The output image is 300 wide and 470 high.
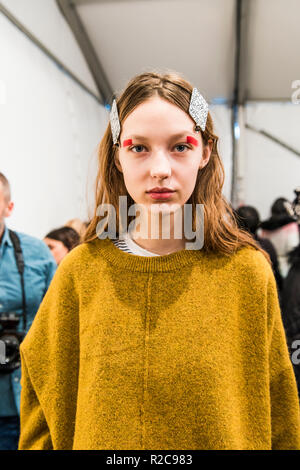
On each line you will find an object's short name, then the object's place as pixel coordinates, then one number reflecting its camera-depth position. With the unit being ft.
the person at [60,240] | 7.30
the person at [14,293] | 4.47
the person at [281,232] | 7.40
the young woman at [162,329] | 2.22
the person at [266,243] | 6.76
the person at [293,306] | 4.64
